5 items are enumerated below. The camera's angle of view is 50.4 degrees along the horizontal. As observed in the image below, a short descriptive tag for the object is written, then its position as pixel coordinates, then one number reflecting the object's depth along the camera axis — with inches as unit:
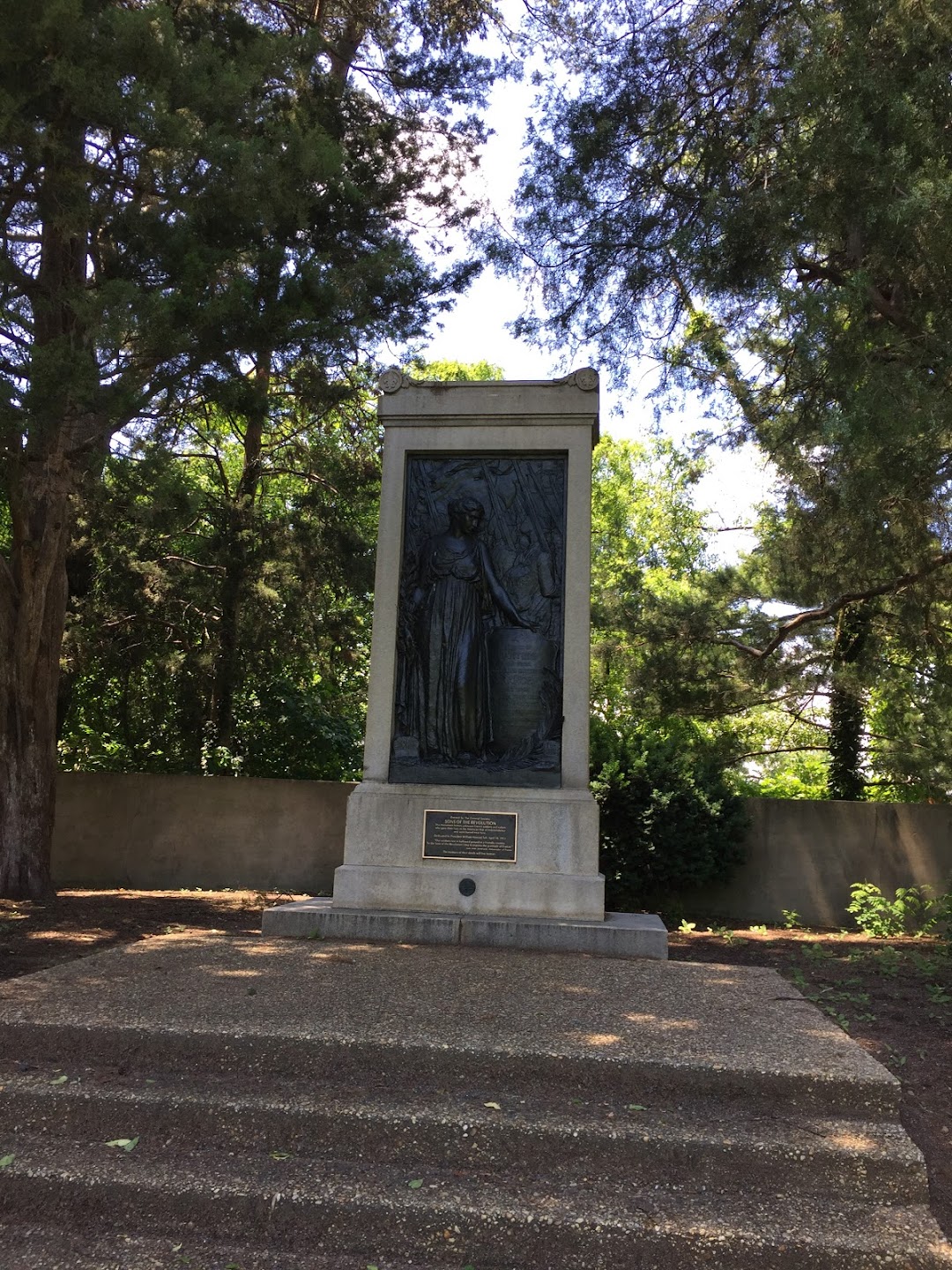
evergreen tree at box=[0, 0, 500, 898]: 303.3
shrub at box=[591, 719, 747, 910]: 446.3
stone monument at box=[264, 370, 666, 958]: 296.5
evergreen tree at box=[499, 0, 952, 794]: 293.3
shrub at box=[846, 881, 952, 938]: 410.3
